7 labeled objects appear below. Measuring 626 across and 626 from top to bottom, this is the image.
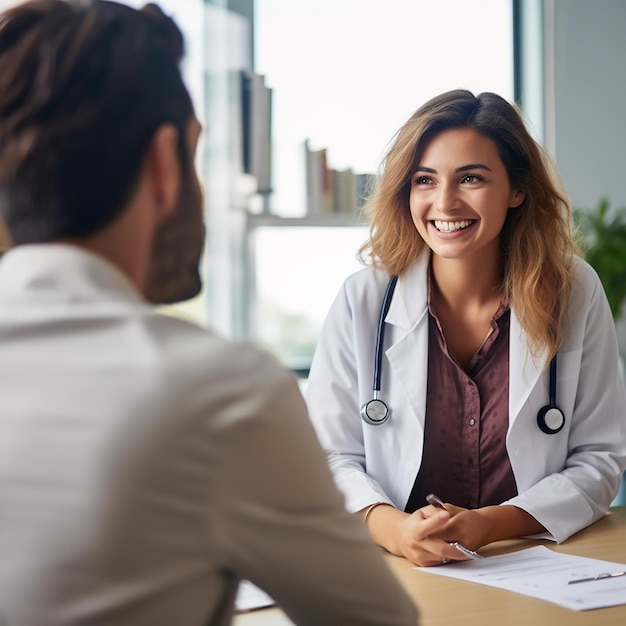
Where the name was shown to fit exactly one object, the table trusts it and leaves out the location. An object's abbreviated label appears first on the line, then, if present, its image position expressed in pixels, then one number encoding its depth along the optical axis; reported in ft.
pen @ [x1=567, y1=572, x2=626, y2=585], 4.20
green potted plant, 14.35
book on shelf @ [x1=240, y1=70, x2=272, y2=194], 12.11
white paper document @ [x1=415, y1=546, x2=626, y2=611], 3.95
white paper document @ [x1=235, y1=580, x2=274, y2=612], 3.98
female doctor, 5.95
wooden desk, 3.71
